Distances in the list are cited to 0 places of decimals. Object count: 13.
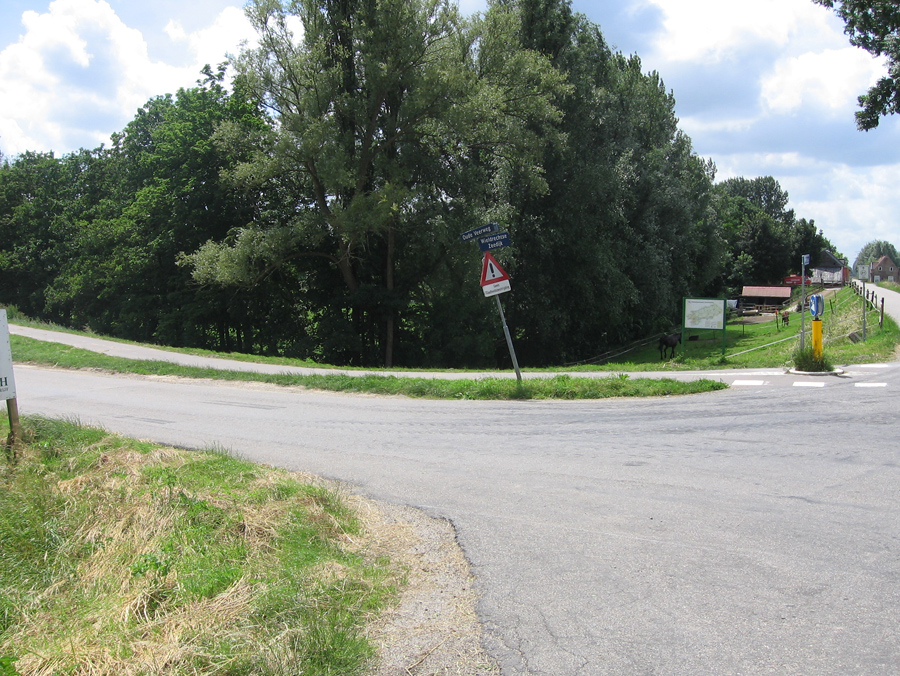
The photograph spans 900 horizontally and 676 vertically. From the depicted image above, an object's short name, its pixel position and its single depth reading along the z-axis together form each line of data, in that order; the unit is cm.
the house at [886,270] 15573
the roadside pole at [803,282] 1392
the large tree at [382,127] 2669
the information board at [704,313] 1994
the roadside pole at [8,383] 736
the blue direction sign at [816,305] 1453
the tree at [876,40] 2384
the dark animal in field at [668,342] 2958
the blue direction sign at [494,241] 1304
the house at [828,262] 9677
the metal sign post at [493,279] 1344
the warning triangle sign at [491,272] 1350
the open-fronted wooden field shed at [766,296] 6061
